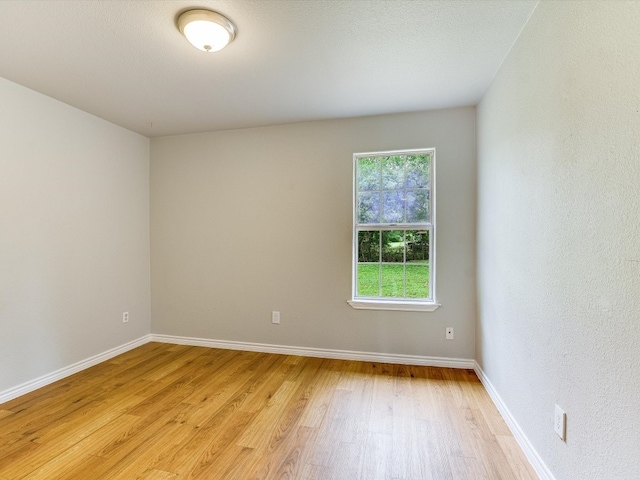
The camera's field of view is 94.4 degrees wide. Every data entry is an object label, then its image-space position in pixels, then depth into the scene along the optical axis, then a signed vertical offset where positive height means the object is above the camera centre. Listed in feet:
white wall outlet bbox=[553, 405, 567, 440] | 4.38 -2.78
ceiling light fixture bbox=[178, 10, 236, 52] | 5.20 +3.82
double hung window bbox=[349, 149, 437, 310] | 9.64 +0.28
